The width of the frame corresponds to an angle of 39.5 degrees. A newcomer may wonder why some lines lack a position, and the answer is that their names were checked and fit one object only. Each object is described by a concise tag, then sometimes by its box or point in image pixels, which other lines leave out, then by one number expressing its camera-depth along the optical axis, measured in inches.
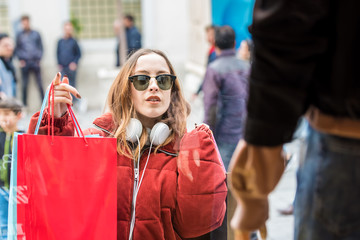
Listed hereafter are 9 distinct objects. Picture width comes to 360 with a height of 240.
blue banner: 205.8
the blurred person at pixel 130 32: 456.8
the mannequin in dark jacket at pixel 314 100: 44.9
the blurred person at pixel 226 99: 180.4
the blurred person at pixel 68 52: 457.7
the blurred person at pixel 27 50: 451.8
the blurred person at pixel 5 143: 108.8
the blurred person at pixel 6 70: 253.0
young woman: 87.4
